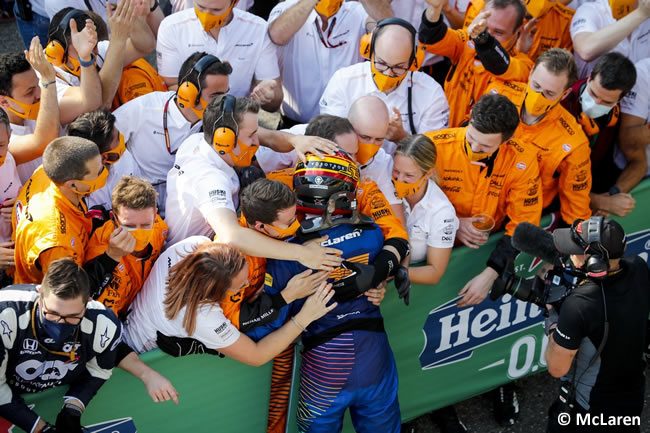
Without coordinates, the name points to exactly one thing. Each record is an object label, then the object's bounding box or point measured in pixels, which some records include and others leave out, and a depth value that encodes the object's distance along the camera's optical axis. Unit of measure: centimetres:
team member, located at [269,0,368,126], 1037
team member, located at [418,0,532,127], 958
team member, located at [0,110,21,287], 721
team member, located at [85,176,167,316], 696
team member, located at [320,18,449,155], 920
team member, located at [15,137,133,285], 683
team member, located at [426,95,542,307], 875
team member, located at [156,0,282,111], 980
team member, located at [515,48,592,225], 898
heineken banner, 716
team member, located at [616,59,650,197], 1006
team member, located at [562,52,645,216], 920
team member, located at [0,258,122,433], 603
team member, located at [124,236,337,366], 671
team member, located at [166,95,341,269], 757
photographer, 675
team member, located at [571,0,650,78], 1026
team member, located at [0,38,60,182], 802
